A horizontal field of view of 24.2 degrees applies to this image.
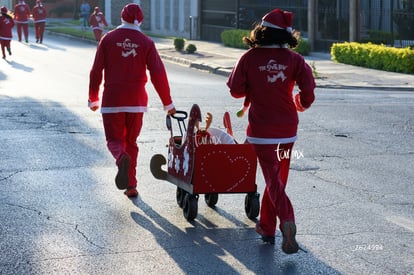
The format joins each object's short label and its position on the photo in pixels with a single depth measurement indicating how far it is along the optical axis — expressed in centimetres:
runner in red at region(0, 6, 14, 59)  3028
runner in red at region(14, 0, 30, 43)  3922
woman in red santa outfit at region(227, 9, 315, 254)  733
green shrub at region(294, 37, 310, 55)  3180
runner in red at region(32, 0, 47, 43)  3916
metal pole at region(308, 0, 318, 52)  3247
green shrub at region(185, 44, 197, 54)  3322
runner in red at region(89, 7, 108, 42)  3847
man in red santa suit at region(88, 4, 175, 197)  924
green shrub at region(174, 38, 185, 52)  3431
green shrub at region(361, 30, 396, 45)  3070
